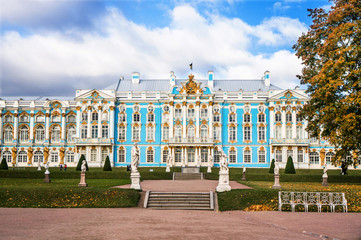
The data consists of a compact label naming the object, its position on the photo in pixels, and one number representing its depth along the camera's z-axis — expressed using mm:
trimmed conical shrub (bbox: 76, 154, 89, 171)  40938
